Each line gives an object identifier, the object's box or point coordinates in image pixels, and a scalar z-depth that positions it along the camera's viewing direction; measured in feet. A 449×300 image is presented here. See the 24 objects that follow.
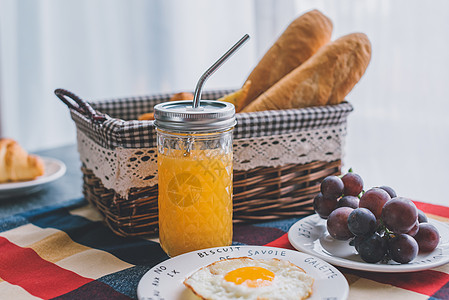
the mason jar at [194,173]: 2.48
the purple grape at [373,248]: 2.38
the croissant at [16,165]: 4.11
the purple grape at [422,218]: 2.68
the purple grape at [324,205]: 2.84
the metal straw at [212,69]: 2.52
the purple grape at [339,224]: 2.58
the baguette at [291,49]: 3.79
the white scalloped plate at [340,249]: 2.34
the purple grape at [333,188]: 2.82
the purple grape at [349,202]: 2.74
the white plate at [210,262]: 2.10
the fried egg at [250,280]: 2.06
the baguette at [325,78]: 3.42
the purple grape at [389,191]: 2.74
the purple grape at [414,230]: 2.46
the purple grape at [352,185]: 2.86
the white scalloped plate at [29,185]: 3.98
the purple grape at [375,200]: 2.54
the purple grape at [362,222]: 2.40
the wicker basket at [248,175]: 2.96
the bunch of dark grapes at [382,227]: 2.35
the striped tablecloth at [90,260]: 2.37
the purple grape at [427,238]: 2.49
